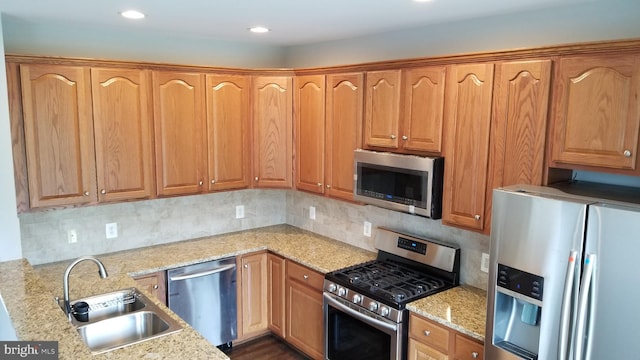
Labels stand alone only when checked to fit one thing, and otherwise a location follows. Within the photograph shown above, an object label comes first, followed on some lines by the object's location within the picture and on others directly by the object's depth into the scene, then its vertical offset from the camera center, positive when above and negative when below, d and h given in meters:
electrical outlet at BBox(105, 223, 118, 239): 3.67 -0.80
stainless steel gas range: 2.85 -1.00
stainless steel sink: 2.40 -1.02
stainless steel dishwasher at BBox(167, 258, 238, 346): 3.54 -1.30
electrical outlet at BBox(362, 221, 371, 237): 3.82 -0.80
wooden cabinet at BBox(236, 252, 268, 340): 3.86 -1.36
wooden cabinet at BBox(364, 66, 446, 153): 2.85 +0.13
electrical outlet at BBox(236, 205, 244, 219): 4.38 -0.77
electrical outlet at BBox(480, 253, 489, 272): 2.98 -0.82
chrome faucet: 2.24 -0.77
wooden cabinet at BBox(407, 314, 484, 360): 2.48 -1.15
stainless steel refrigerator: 1.78 -0.59
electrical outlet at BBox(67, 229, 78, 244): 3.50 -0.81
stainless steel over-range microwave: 2.86 -0.33
